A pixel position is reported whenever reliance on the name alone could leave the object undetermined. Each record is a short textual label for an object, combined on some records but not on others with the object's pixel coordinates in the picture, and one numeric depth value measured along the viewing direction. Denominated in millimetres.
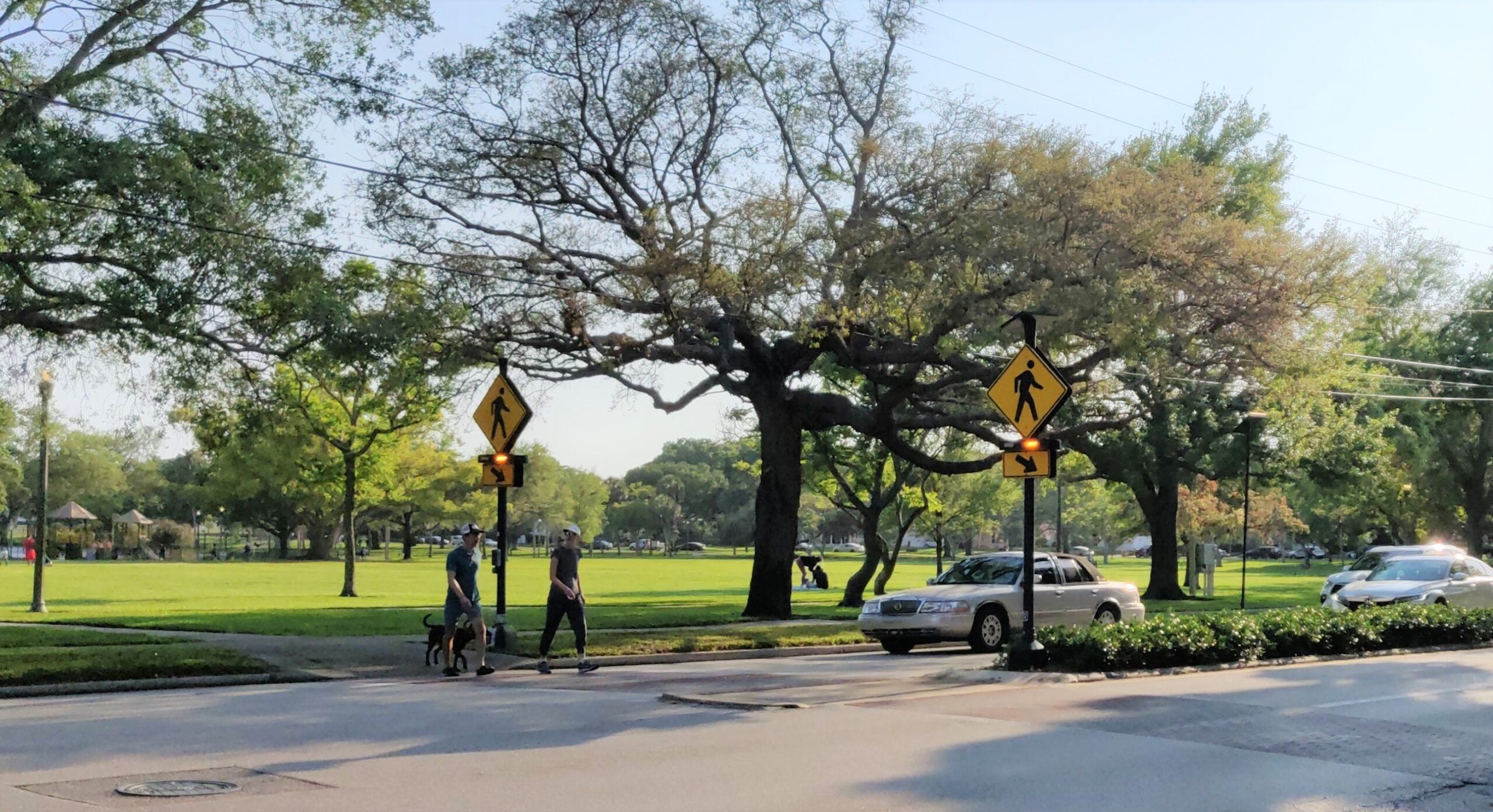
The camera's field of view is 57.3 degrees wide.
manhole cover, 8469
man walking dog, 16812
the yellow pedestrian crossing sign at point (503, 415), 19156
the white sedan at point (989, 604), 21172
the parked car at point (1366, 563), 32312
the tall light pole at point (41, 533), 29672
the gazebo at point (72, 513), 74062
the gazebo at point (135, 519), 97156
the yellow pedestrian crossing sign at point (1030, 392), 16781
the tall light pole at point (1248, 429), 36747
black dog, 17594
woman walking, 17172
